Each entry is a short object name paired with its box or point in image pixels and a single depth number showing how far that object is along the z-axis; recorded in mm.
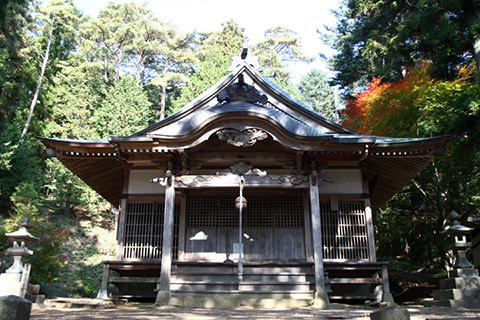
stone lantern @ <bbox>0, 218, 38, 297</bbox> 8492
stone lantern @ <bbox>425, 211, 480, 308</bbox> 8445
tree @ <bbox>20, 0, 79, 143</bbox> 28312
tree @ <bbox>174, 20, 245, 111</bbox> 28500
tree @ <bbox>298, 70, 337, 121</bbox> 48062
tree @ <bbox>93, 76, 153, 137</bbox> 26953
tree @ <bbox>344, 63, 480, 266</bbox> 11359
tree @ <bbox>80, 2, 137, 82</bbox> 36312
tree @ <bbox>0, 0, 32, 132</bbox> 21688
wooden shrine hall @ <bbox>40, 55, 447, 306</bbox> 9633
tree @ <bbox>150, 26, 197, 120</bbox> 37312
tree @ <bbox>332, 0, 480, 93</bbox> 11922
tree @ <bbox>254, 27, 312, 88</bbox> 40844
